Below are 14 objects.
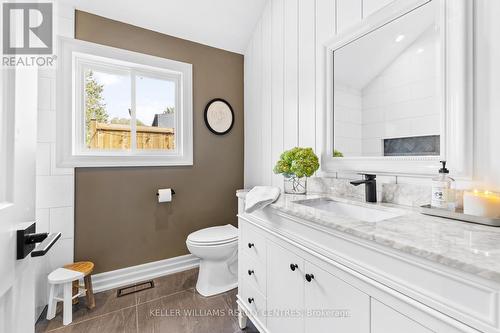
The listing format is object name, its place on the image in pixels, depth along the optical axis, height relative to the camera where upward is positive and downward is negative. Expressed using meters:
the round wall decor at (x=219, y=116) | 2.46 +0.55
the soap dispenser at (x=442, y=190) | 0.89 -0.09
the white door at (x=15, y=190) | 0.51 -0.06
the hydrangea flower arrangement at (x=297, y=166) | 1.45 +0.00
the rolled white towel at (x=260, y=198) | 1.22 -0.17
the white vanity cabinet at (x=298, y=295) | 0.79 -0.55
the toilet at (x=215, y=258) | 1.85 -0.80
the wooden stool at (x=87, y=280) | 1.73 -0.88
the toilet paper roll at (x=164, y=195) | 2.16 -0.28
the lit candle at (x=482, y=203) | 0.76 -0.13
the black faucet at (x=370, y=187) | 1.21 -0.11
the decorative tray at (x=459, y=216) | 0.74 -0.18
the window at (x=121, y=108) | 1.90 +0.56
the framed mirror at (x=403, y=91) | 0.90 +0.38
